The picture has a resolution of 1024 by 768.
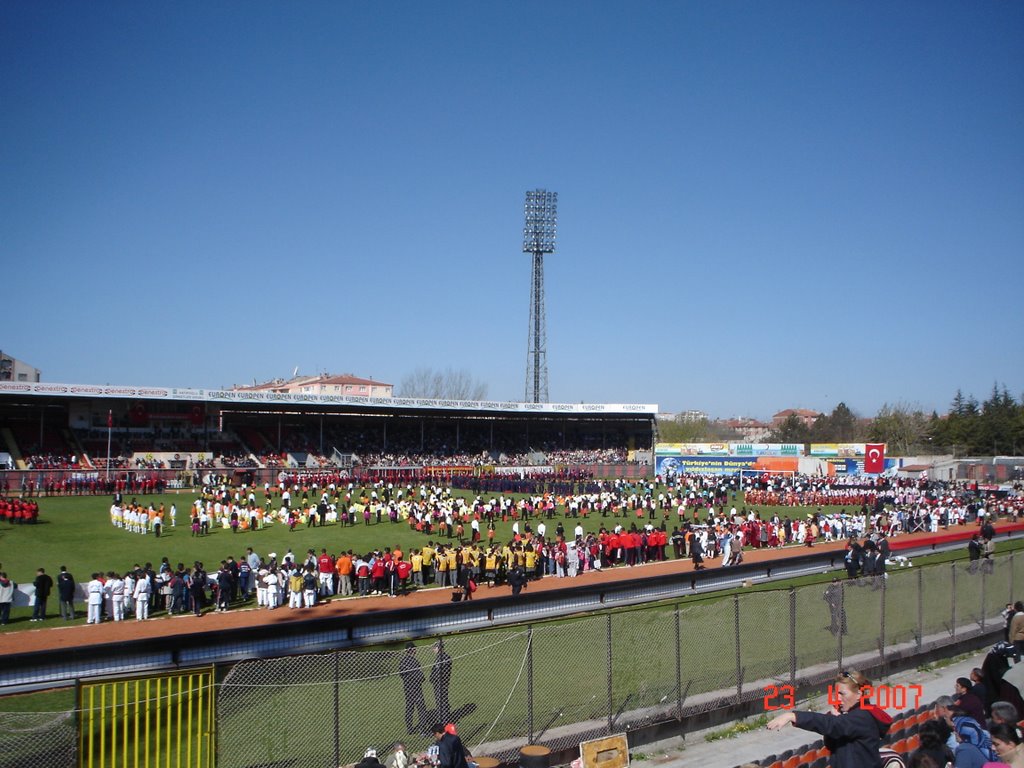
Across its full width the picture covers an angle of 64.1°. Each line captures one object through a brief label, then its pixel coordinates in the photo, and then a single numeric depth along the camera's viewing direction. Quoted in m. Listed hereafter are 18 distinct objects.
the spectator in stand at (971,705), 7.72
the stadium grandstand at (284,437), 49.88
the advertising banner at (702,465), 60.66
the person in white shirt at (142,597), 18.25
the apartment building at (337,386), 117.81
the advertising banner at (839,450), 61.31
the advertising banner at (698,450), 63.56
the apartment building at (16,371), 76.28
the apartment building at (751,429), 173.12
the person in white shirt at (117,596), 18.14
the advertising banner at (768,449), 61.22
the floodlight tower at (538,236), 81.44
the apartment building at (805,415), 193.26
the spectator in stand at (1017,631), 11.85
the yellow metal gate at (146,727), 7.38
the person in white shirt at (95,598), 17.70
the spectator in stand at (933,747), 5.44
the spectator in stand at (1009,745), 5.63
